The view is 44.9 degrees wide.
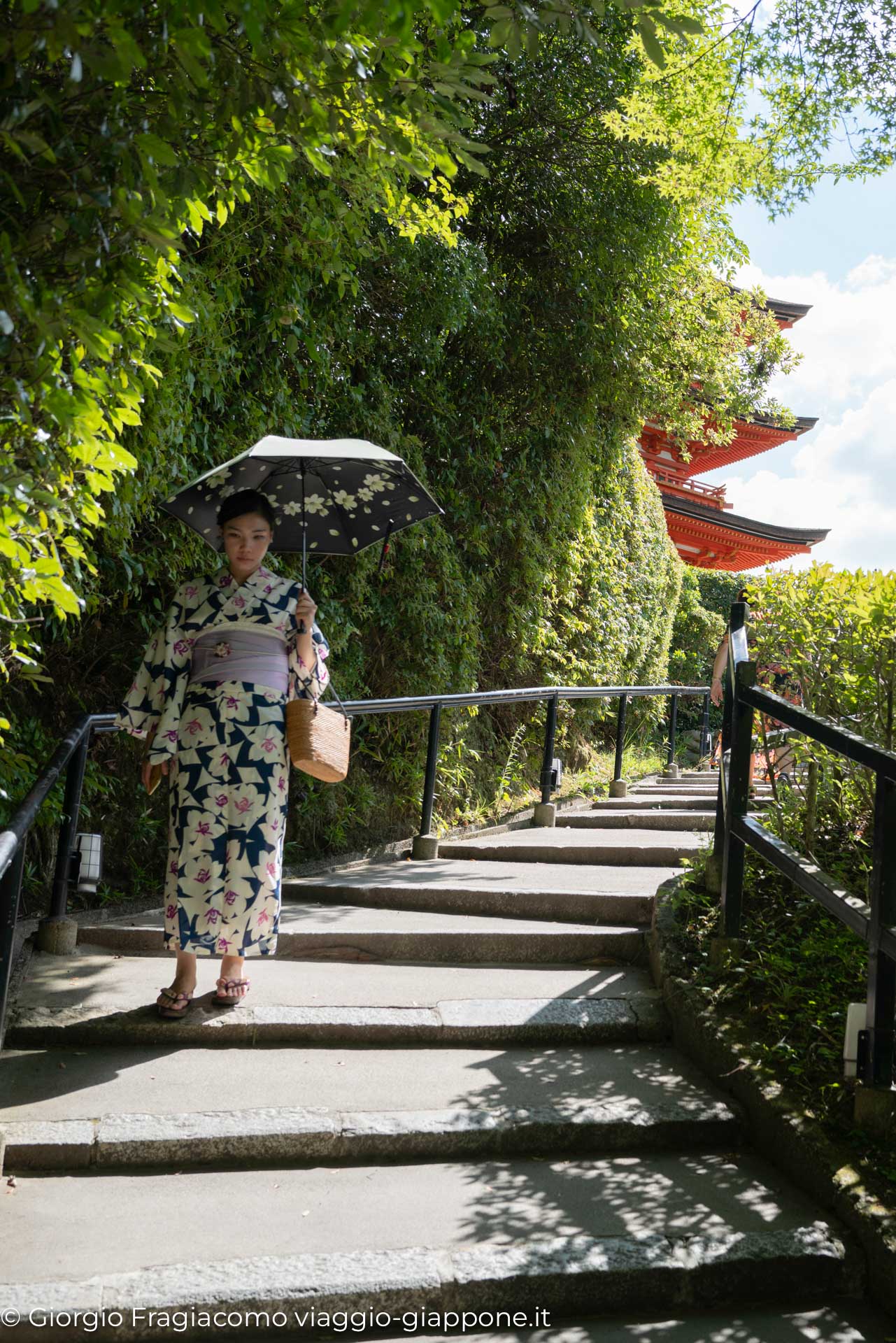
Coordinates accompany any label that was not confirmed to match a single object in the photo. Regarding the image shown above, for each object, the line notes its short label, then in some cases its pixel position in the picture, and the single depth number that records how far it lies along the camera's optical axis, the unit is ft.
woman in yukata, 11.05
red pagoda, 66.90
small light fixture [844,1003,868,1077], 8.93
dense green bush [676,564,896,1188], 10.61
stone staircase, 7.27
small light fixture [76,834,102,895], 12.71
